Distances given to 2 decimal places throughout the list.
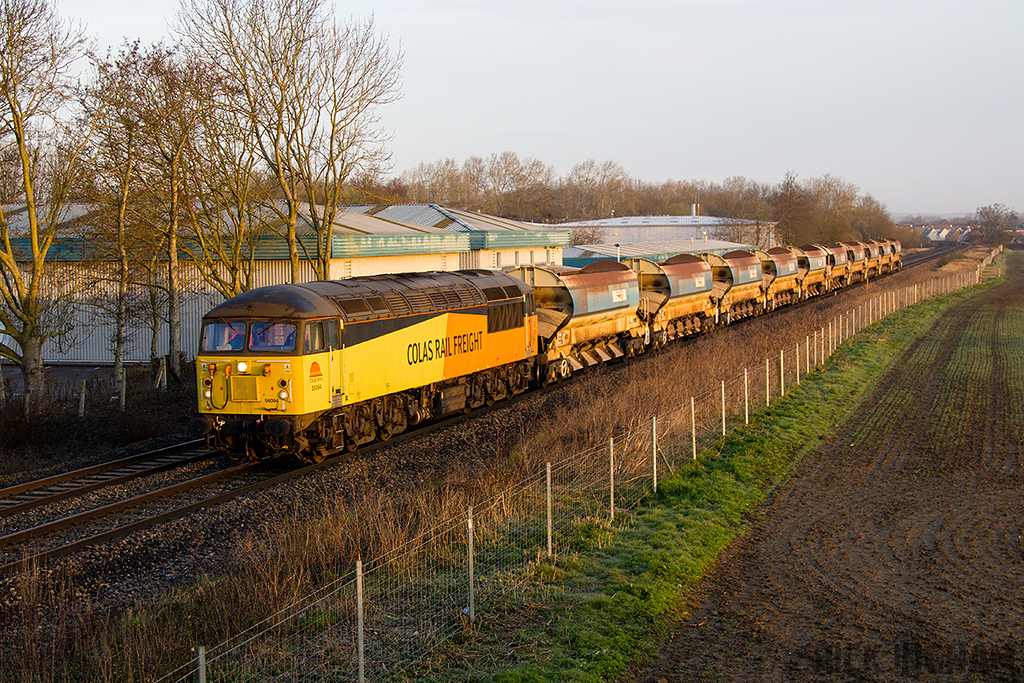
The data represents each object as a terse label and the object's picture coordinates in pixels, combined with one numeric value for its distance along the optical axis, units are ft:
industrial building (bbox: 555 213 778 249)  303.48
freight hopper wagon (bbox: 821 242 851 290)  190.90
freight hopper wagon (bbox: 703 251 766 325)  131.64
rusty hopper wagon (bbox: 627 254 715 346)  108.88
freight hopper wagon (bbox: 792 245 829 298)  172.14
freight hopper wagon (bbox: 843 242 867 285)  209.46
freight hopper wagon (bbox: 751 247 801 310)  152.66
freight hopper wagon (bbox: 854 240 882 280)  227.20
